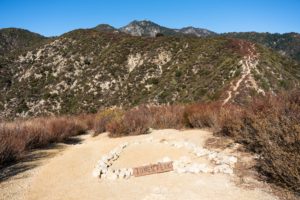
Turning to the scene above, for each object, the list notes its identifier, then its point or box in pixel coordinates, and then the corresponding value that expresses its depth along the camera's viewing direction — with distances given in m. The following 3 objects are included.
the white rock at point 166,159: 5.23
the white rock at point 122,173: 4.57
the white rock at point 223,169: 4.39
